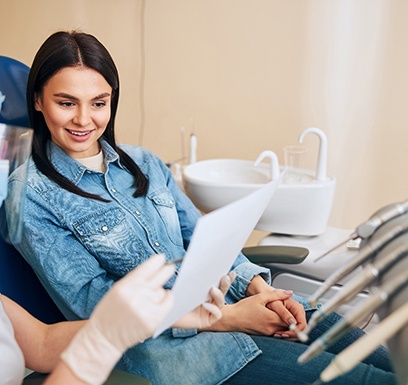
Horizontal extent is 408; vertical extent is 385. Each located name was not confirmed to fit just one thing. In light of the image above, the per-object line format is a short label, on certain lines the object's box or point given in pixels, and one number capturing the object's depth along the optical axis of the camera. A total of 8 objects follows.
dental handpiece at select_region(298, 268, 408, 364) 0.54
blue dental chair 1.13
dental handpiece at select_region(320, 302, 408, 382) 0.51
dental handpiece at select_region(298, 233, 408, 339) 0.58
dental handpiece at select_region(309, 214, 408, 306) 0.62
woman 1.06
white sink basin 1.58
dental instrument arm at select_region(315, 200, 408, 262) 0.66
